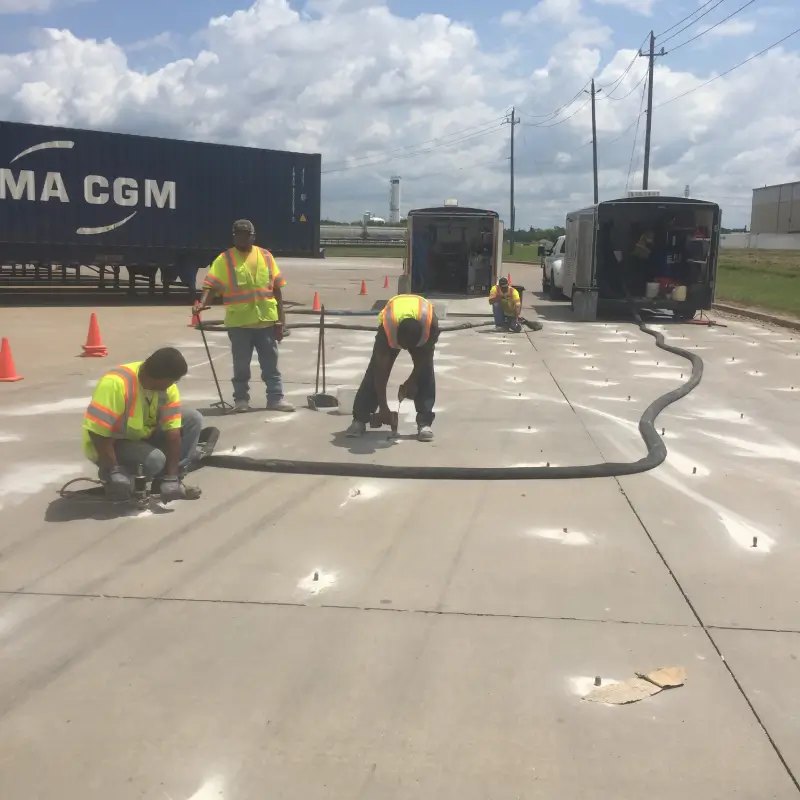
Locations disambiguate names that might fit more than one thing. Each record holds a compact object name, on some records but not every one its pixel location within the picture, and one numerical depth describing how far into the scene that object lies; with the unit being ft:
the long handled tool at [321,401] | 26.40
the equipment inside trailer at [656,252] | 56.65
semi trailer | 61.11
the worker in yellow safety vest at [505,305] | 48.93
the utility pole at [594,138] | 153.40
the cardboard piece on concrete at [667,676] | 10.28
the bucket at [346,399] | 25.36
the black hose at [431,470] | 18.81
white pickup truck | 77.71
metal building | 276.41
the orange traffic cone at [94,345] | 37.47
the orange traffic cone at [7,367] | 30.96
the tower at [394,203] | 455.63
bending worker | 20.54
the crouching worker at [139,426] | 15.20
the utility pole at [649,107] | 118.11
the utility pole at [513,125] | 214.28
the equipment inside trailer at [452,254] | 71.92
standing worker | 25.09
